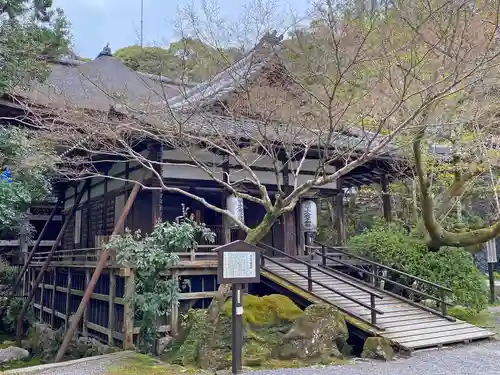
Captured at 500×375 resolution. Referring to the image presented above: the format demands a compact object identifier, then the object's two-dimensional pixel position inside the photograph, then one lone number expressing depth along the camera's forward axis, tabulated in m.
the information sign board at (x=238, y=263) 6.73
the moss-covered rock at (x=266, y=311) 7.98
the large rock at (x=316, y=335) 7.38
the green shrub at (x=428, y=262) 10.90
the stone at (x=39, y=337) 12.55
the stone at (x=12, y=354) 11.36
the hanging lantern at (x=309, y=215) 12.08
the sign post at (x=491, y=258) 14.30
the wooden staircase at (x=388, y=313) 8.16
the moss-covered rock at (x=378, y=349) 7.47
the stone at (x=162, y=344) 8.45
